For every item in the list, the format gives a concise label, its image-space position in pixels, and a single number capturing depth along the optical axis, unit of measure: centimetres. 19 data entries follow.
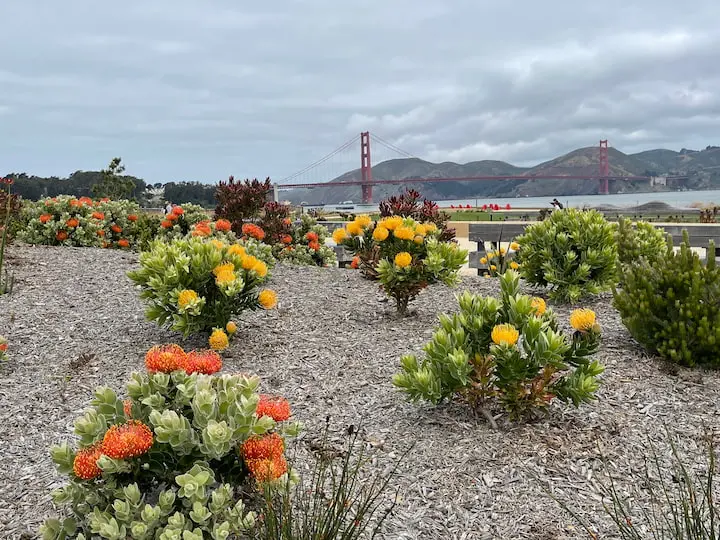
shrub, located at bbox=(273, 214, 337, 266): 879
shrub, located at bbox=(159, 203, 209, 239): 885
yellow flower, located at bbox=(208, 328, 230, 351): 410
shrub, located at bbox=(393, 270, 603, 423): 302
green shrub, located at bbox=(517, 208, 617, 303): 591
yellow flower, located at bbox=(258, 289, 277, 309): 414
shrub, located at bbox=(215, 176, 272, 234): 847
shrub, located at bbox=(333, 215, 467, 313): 506
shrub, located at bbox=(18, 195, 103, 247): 908
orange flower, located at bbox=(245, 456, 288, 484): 210
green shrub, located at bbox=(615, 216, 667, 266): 686
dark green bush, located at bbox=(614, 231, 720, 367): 395
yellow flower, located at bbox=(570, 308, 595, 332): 298
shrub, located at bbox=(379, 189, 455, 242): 770
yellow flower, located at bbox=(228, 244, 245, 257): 452
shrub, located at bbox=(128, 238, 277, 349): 423
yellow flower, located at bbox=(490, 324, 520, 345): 291
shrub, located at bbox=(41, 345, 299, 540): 203
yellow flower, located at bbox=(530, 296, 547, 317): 318
